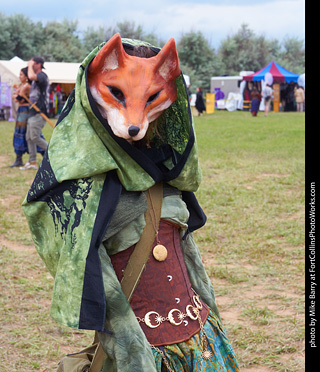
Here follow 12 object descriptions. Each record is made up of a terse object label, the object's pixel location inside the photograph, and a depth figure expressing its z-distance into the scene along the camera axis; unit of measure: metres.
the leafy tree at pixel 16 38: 36.09
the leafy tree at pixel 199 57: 41.87
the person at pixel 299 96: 28.58
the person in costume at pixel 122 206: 1.95
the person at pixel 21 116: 9.19
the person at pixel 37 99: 8.85
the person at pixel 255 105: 25.18
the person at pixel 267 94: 26.45
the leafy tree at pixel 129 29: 49.28
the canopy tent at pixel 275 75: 29.59
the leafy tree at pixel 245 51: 46.69
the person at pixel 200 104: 25.82
